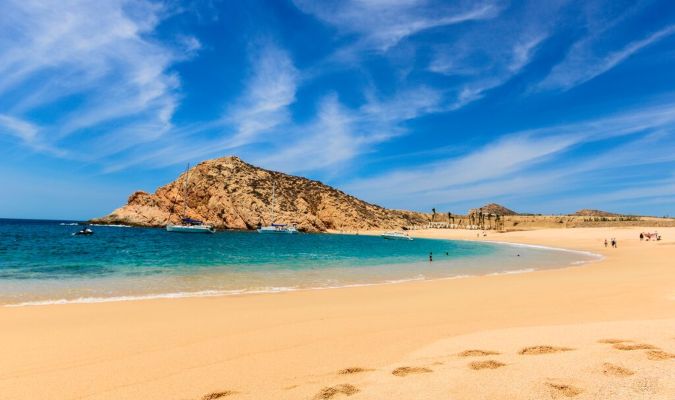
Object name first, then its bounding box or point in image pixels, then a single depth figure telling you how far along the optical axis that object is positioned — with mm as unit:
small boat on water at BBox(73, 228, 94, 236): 66150
